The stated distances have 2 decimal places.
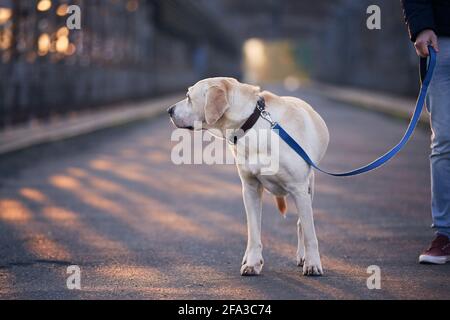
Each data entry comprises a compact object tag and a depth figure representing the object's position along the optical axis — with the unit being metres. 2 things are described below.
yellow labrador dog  9.67
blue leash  9.70
